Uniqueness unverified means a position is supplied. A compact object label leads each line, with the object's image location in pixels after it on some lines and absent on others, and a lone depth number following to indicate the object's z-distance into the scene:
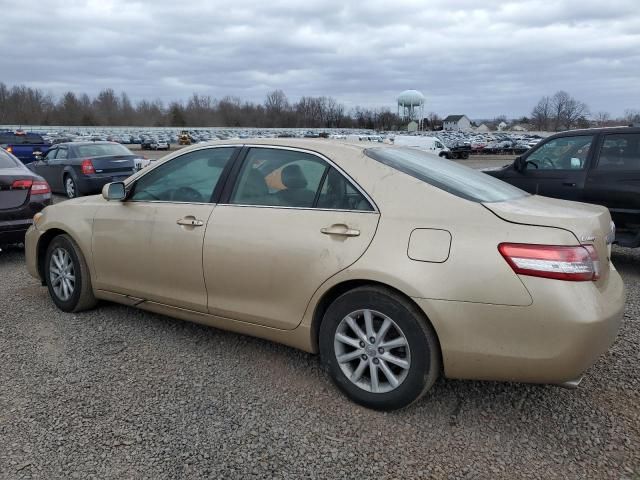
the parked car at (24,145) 20.86
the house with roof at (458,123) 154.75
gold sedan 2.67
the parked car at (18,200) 6.50
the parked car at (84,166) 12.83
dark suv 6.02
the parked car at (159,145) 54.12
